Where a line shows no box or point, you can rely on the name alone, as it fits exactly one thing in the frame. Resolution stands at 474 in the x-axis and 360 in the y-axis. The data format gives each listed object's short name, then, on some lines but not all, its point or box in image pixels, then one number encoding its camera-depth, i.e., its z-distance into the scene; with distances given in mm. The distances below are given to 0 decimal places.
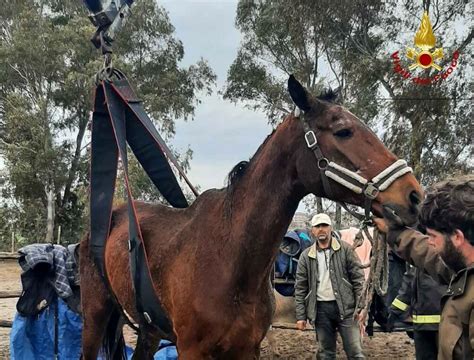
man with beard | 1782
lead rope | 3326
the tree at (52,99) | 25656
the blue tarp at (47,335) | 5469
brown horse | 2594
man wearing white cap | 5414
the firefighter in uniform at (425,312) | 4047
